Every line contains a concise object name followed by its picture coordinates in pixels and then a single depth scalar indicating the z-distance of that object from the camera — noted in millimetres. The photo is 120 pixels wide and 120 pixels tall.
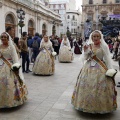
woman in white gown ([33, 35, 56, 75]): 8434
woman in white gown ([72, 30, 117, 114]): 4129
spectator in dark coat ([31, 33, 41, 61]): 10893
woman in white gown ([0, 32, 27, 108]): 4477
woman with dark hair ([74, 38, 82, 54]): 18328
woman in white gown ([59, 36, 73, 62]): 12523
